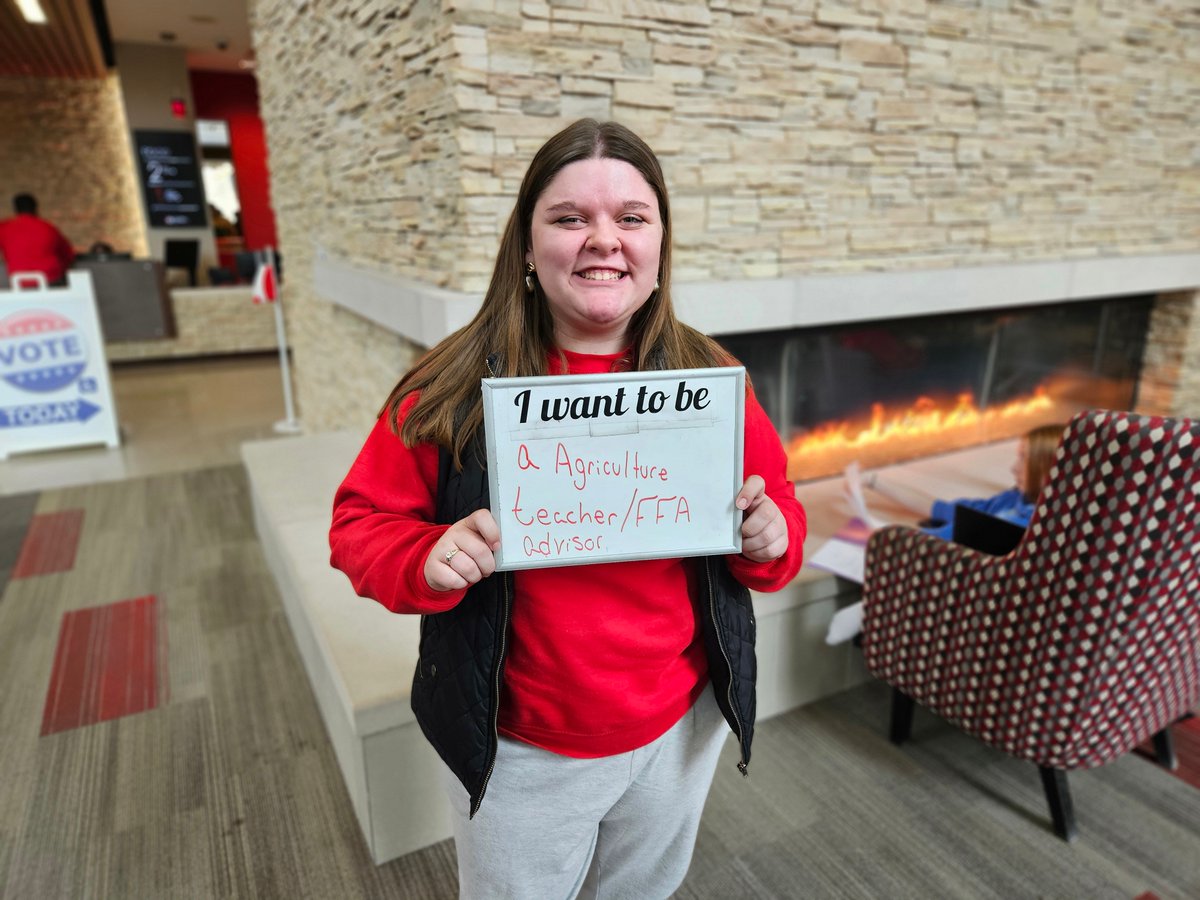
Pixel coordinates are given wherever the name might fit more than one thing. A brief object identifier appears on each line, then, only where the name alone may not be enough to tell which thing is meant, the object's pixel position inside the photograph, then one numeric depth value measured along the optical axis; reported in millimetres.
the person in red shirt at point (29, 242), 6012
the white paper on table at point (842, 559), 2207
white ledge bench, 1674
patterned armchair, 1370
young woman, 912
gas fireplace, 3053
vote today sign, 4449
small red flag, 4734
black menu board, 9195
